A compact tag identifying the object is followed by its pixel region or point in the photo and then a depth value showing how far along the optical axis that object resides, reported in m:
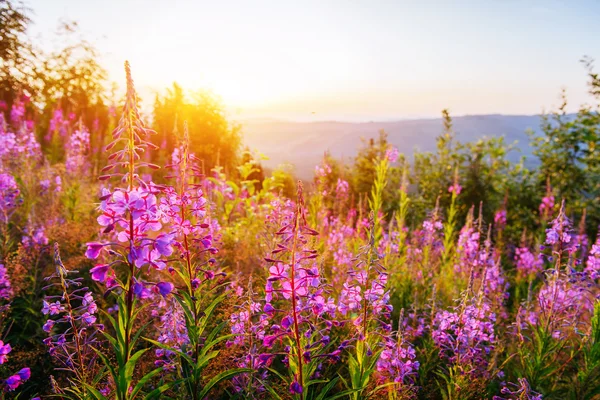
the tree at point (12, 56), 16.19
